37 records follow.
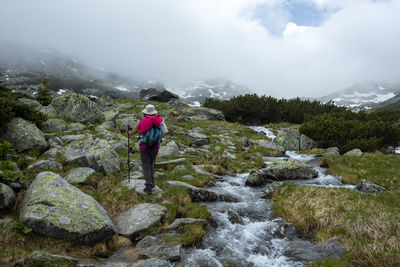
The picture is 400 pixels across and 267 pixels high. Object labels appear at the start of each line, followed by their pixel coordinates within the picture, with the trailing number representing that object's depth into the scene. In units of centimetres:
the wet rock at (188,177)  1373
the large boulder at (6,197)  716
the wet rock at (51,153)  1227
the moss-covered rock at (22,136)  1195
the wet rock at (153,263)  609
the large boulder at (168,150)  1781
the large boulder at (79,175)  1000
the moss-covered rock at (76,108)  2278
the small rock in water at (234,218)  974
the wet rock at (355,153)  2130
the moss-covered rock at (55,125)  1749
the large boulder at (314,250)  729
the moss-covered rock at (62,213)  649
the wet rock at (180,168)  1493
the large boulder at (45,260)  525
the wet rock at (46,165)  1014
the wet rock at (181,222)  827
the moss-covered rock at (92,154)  1169
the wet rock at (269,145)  2571
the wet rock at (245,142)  2678
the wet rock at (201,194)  1148
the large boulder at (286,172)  1572
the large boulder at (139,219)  791
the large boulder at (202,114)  4312
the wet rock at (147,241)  736
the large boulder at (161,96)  7169
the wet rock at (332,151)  2361
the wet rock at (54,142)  1361
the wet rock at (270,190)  1268
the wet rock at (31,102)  2554
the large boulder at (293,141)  2802
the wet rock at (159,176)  1290
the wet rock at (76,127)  1894
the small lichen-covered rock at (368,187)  1275
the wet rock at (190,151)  2000
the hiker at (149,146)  988
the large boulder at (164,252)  664
